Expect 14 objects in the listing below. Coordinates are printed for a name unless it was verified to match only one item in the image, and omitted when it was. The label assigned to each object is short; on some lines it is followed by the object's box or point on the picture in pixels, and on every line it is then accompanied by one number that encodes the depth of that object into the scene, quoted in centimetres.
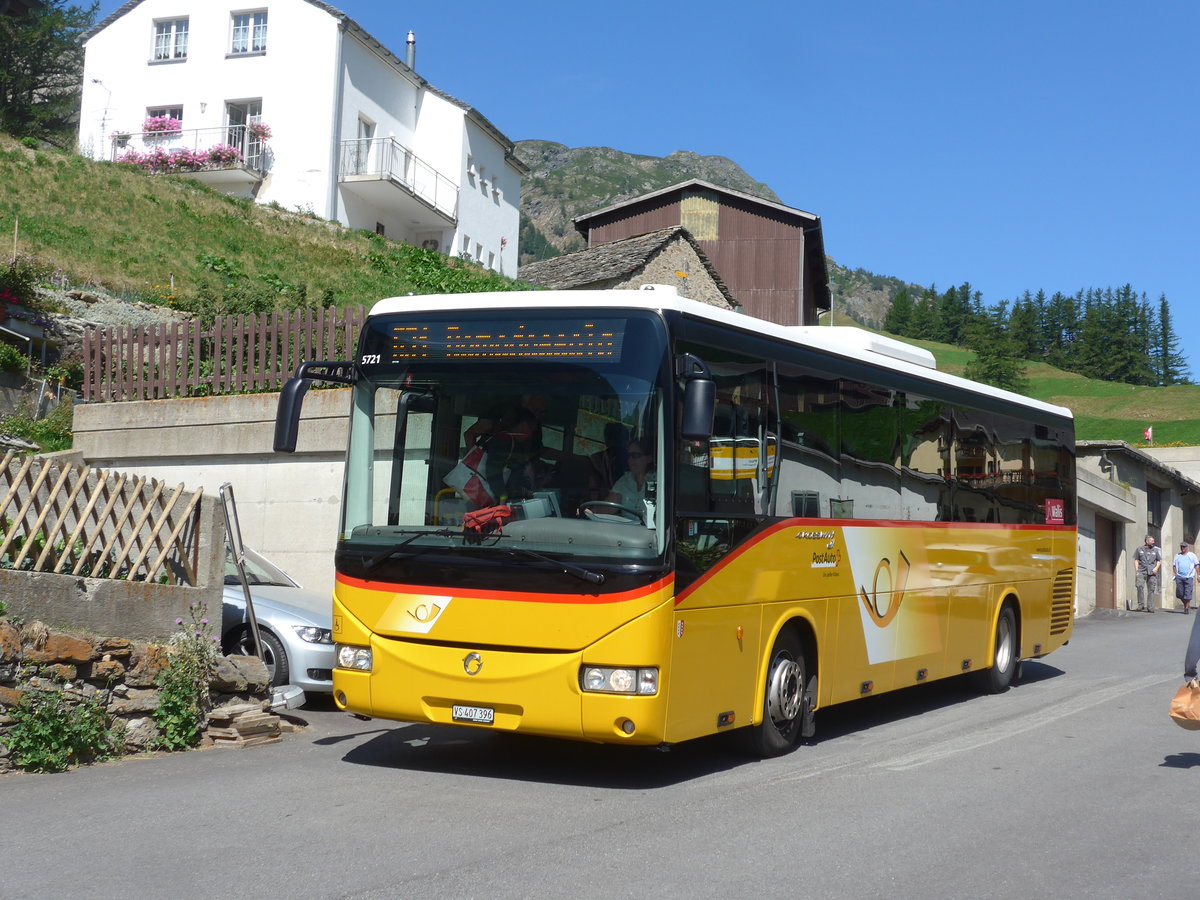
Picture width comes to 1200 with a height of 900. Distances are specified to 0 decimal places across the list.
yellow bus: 745
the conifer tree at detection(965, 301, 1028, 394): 11906
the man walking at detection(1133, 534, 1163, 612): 3125
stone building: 3403
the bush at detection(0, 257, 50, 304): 2008
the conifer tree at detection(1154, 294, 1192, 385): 16192
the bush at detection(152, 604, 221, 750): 893
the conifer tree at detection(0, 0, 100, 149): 5825
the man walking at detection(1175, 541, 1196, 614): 3150
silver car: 1065
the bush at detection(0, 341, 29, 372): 1809
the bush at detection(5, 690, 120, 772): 801
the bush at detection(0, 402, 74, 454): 1703
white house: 4450
